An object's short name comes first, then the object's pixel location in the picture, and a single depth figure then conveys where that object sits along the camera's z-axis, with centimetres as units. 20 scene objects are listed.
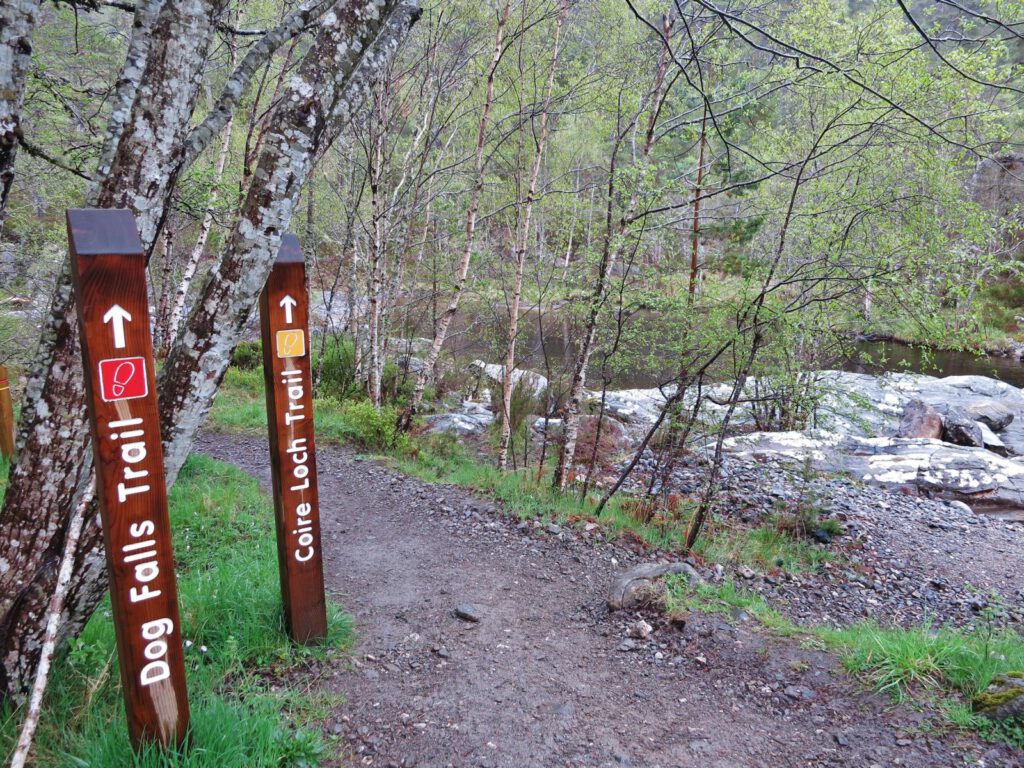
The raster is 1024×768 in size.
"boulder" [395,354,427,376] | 1237
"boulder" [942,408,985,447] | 1238
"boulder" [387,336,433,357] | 1405
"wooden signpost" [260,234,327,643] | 304
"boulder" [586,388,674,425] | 1344
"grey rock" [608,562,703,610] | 445
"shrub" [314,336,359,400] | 1207
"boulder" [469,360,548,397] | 1233
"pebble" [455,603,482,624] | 416
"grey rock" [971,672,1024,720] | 289
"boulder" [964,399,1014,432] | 1383
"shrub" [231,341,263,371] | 1363
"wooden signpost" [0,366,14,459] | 615
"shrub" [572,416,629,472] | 1002
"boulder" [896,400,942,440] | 1250
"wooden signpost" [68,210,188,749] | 194
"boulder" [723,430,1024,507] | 974
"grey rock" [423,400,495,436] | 1136
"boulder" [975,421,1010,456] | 1239
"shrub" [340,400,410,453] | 920
